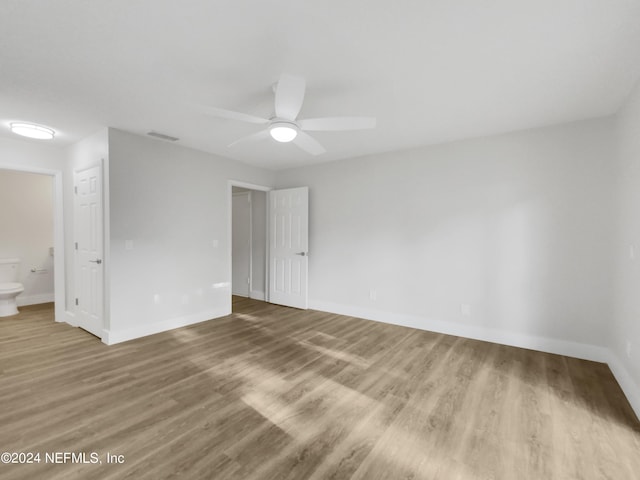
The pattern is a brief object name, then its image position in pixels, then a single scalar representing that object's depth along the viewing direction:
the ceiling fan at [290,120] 1.98
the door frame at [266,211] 4.62
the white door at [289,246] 4.99
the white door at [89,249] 3.50
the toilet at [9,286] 4.44
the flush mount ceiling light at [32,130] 3.20
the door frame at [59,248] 4.14
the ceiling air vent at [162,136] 3.52
